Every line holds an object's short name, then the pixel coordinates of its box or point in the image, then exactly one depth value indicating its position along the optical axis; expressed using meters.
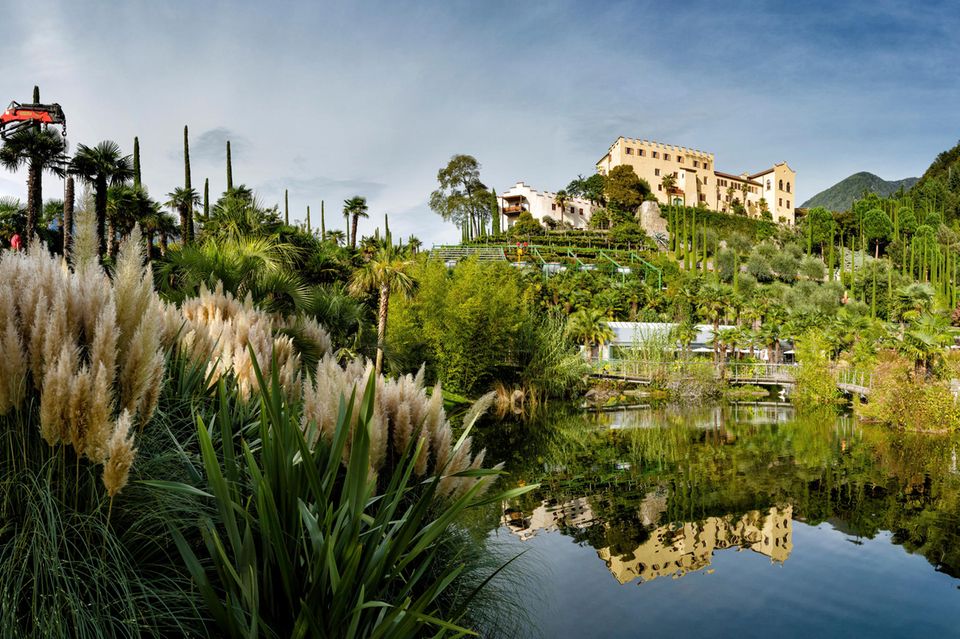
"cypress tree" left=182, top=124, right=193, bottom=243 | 28.78
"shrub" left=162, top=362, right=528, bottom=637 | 2.04
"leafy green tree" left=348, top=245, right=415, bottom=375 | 21.02
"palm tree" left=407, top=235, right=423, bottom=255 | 33.62
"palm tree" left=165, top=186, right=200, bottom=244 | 28.09
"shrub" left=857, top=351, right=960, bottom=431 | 18.91
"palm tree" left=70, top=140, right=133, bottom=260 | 18.41
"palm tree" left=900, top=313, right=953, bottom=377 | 21.42
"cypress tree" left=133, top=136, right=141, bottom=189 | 29.60
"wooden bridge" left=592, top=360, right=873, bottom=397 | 28.61
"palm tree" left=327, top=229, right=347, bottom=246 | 43.78
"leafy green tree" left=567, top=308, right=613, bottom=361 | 32.44
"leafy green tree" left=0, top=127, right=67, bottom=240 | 17.88
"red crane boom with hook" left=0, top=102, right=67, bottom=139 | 23.00
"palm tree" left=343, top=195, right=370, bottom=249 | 39.86
